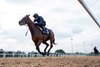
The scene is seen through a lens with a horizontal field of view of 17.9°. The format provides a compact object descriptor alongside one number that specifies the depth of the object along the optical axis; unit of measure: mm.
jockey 13033
